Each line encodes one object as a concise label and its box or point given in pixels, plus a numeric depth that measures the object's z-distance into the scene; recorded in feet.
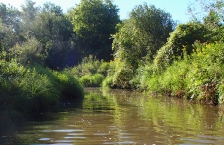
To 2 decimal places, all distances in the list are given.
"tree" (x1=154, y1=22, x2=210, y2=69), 75.46
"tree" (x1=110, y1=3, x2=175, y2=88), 94.43
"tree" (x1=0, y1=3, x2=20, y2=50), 60.33
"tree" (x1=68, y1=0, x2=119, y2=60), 194.59
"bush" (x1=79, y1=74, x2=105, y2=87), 116.16
